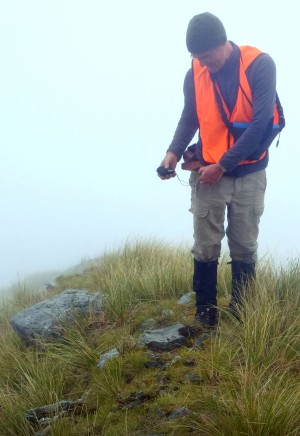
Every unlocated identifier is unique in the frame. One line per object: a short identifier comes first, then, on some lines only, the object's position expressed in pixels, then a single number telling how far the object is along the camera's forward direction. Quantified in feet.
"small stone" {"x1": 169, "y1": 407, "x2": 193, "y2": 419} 10.46
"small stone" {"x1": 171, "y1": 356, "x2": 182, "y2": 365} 12.98
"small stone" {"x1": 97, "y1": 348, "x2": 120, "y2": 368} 13.28
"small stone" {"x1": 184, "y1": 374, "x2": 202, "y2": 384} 11.76
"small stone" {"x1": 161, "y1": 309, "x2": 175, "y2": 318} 16.45
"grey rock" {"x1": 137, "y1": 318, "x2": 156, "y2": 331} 15.83
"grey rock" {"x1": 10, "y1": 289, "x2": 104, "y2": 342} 16.28
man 13.74
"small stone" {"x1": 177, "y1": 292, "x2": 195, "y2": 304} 17.54
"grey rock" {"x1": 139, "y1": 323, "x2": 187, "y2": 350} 14.02
